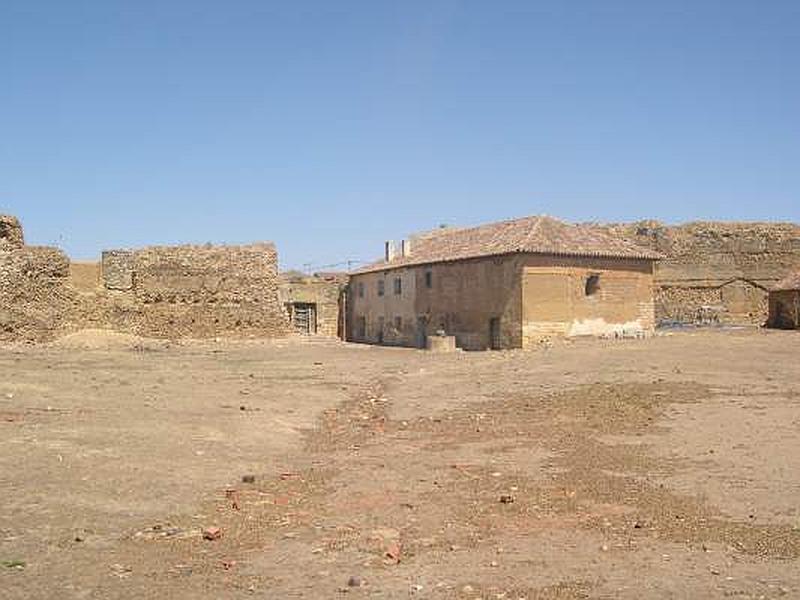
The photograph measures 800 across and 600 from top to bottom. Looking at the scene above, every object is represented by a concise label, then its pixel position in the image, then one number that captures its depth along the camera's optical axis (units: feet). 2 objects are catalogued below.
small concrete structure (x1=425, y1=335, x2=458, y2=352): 102.12
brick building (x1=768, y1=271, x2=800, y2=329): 113.09
